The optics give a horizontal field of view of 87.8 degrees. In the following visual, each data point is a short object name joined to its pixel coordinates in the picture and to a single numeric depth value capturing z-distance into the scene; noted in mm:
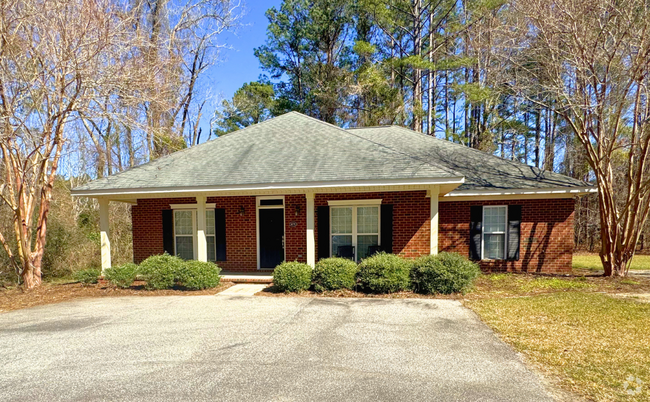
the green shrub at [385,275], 7520
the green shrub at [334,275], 7734
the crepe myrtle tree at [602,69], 8617
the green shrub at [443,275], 7441
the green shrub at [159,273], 8312
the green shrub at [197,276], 8234
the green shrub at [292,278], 7832
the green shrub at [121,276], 8523
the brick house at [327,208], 9125
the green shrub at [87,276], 9078
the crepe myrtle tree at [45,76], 7926
